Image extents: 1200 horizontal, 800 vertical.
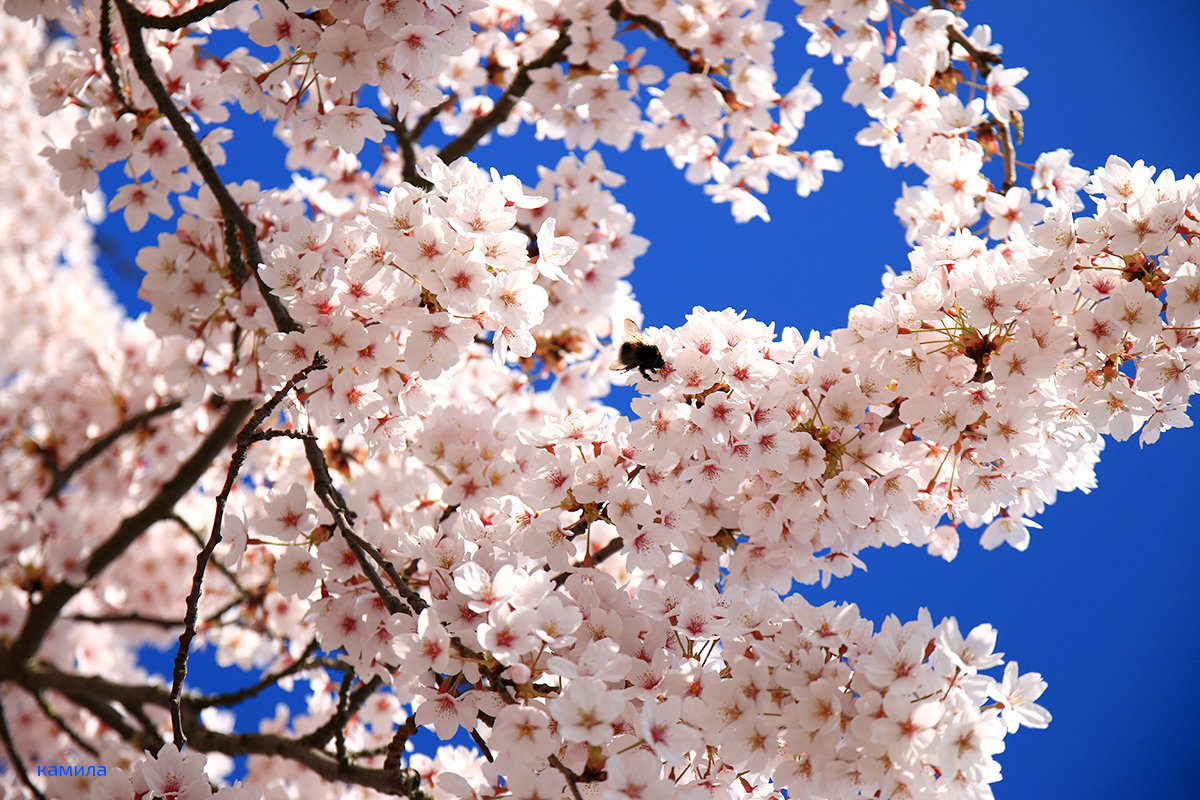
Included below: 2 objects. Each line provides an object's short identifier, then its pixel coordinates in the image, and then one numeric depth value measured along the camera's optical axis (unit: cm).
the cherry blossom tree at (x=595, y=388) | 151
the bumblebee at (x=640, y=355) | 159
